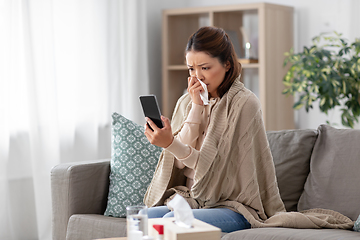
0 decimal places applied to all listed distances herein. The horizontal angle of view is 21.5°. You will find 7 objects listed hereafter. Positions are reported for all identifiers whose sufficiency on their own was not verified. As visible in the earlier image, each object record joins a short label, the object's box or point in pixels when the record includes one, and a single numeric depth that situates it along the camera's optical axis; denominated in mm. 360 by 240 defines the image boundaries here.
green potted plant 4350
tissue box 2784
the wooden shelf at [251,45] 4780
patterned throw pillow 3707
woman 3358
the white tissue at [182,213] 2851
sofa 3537
